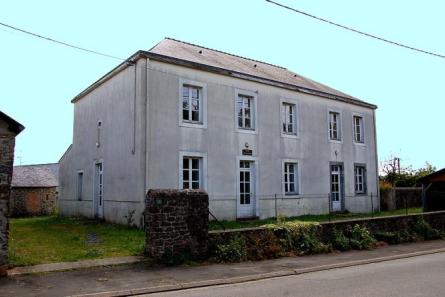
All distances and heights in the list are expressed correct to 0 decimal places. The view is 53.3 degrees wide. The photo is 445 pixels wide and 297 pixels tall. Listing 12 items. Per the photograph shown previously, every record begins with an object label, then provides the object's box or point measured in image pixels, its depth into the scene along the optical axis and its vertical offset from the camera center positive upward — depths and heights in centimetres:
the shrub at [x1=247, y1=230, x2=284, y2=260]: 1127 -144
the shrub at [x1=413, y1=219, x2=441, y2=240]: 1539 -145
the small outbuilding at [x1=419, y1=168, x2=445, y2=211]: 2134 -10
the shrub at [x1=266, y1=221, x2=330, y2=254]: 1213 -130
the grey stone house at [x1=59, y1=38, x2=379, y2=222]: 1684 +230
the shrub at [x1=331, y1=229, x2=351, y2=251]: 1290 -150
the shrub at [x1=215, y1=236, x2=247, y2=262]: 1077 -146
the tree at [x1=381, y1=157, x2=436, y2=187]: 3859 +142
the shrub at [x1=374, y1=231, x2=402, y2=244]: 1430 -153
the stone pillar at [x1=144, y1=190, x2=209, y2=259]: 1040 -77
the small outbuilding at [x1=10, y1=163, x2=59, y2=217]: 2675 +4
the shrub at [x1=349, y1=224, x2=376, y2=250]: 1316 -149
